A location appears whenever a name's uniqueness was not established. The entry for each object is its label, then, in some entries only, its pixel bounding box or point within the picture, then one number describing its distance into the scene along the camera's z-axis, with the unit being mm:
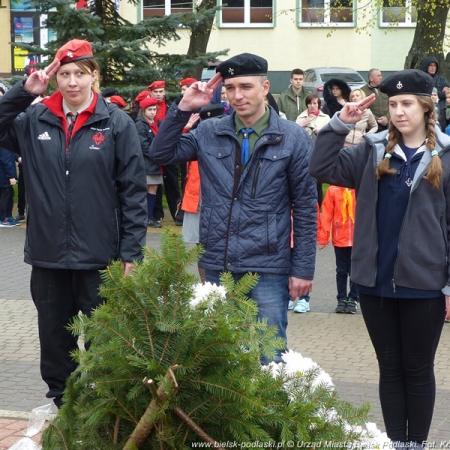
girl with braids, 5098
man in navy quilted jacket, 5383
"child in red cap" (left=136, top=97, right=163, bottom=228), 15250
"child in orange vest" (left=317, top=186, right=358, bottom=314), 9695
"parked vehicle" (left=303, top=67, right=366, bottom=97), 32250
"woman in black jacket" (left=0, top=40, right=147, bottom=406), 5613
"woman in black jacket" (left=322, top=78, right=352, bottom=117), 14789
